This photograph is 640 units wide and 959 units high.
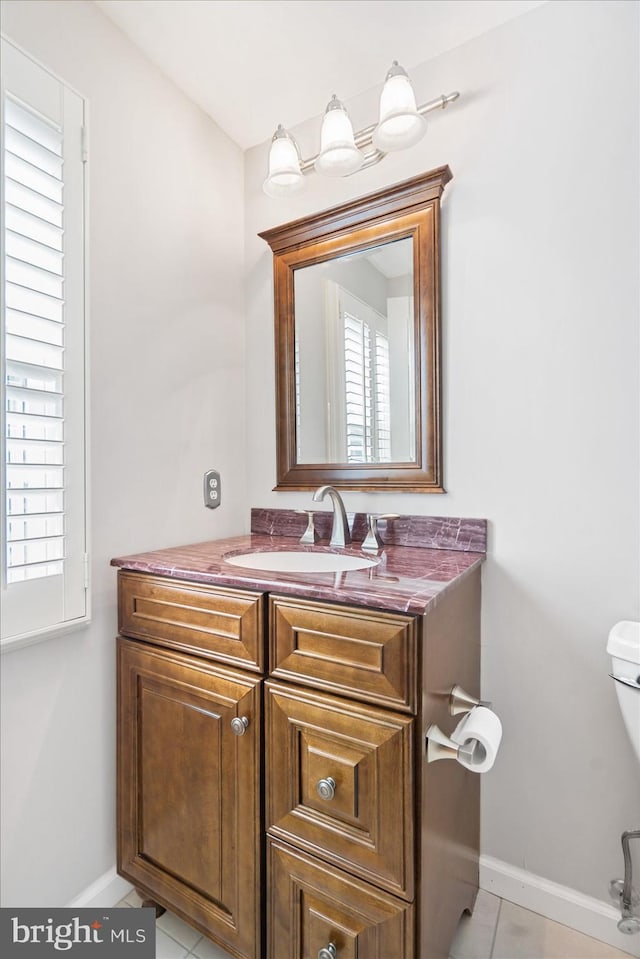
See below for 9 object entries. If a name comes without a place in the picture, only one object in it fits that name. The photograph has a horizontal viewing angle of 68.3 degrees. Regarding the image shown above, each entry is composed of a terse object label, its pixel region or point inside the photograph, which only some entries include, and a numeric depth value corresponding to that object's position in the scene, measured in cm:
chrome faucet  145
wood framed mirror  139
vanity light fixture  123
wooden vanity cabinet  85
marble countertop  89
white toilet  102
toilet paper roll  86
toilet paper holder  87
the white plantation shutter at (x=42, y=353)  105
